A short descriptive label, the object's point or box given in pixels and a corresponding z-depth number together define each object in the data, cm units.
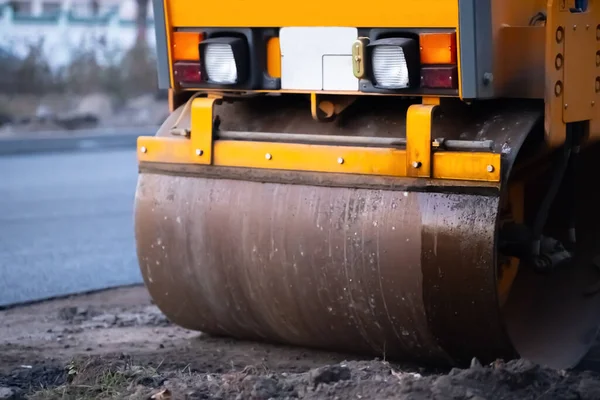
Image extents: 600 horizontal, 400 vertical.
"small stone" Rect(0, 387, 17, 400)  503
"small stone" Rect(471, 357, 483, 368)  492
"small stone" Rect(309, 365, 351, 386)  498
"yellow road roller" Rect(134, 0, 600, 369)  532
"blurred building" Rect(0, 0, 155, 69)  3229
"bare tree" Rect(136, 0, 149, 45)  3666
